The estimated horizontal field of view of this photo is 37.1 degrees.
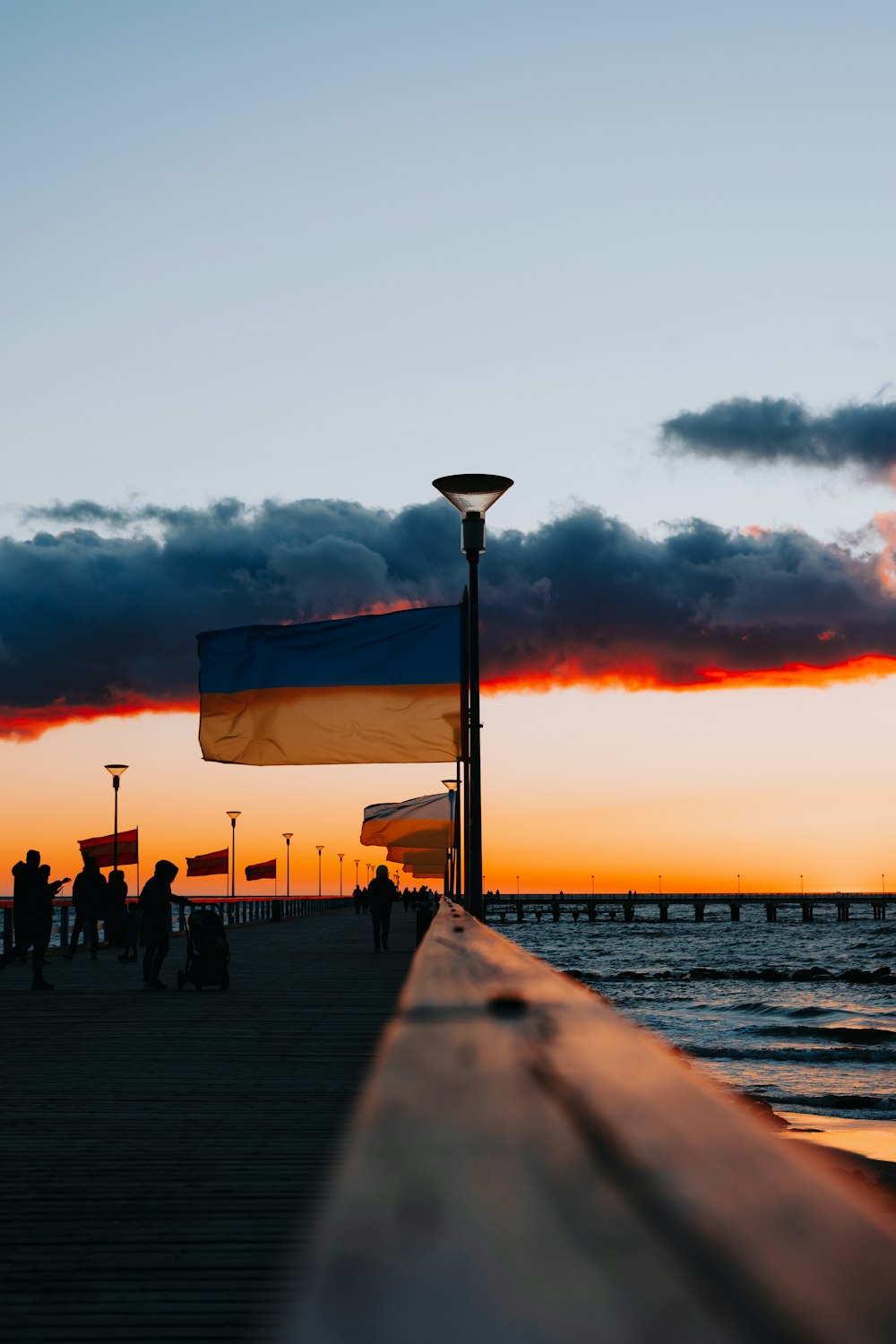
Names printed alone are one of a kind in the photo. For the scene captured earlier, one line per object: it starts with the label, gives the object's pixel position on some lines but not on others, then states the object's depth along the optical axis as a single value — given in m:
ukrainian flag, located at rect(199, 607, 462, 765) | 16.92
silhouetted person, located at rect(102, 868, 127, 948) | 27.27
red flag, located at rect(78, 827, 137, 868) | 37.44
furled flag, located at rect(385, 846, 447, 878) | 50.61
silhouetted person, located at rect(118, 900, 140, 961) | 25.56
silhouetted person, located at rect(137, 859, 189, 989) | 17.83
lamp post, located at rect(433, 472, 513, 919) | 15.24
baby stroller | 17.50
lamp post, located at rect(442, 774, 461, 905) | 30.88
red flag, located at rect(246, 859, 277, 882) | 71.83
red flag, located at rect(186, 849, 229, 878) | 55.81
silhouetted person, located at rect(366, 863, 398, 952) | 25.34
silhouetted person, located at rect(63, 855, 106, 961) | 26.42
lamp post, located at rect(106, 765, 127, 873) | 36.25
